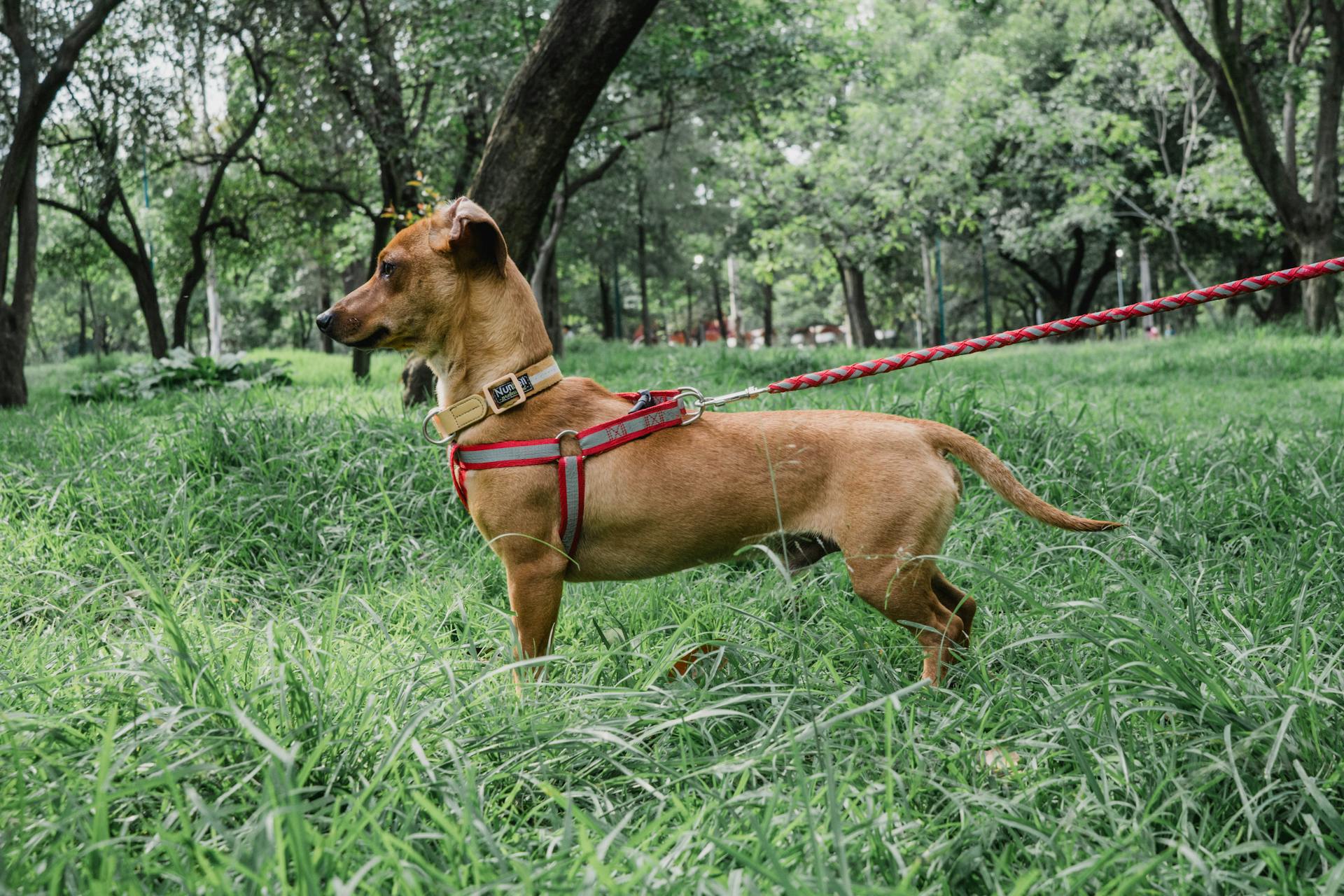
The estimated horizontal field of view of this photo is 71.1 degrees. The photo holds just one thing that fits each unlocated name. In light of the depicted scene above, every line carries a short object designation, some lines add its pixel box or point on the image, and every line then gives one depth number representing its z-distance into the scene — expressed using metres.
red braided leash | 2.80
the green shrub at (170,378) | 9.25
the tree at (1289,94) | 11.20
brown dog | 2.71
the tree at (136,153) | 14.59
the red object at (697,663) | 2.74
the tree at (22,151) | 9.32
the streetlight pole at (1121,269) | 27.51
